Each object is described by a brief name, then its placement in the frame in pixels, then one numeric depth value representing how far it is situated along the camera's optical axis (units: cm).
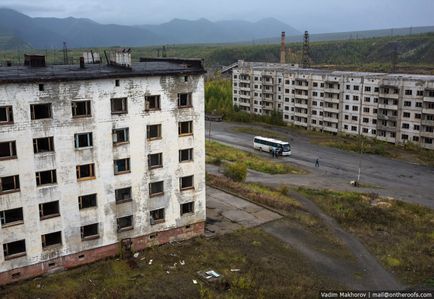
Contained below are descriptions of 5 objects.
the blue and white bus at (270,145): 7565
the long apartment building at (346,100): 7912
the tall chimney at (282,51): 15021
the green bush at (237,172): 5816
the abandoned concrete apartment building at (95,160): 3070
